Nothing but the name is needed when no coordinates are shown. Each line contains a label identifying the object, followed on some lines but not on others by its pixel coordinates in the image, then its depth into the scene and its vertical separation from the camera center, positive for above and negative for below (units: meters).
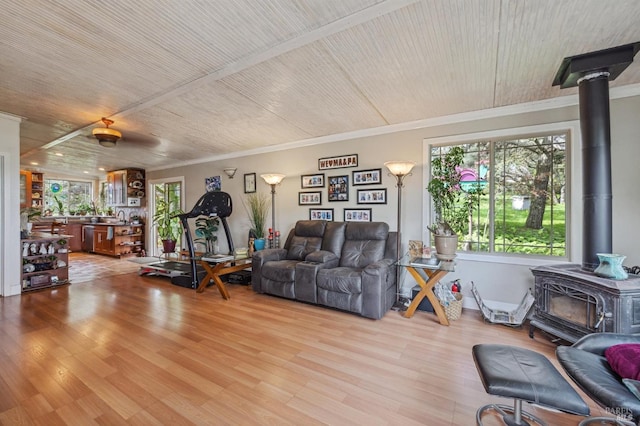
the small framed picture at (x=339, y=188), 4.37 +0.41
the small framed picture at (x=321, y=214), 4.56 -0.02
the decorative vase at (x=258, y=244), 4.91 -0.56
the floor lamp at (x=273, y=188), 4.63 +0.45
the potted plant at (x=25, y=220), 4.35 -0.10
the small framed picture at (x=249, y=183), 5.46 +0.63
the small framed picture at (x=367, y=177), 4.06 +0.55
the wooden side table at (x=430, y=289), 3.00 -0.87
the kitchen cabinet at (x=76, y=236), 8.18 -0.67
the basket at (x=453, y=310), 3.12 -1.13
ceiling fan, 3.65 +1.09
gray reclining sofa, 3.15 -0.72
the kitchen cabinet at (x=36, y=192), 6.90 +0.61
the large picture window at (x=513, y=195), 3.15 +0.21
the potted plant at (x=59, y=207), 8.29 +0.22
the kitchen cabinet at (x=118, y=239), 7.21 -0.70
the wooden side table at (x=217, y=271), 3.90 -0.86
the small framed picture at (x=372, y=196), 4.02 +0.26
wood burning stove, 2.00 -0.75
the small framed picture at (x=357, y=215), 4.17 -0.03
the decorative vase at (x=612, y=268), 2.10 -0.45
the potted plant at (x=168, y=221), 6.44 -0.19
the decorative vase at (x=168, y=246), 6.35 -0.77
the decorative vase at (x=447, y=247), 3.15 -0.40
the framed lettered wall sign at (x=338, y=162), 4.27 +0.84
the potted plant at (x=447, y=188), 3.52 +0.32
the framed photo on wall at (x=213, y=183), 6.03 +0.68
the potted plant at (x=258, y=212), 5.22 +0.01
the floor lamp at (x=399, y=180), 3.40 +0.45
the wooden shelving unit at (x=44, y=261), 4.19 -0.78
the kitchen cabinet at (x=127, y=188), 7.39 +0.73
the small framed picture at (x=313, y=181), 4.62 +0.56
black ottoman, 1.25 -0.85
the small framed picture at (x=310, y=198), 4.67 +0.26
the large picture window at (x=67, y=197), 8.30 +0.54
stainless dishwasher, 7.90 -0.72
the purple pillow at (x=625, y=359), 1.38 -0.80
